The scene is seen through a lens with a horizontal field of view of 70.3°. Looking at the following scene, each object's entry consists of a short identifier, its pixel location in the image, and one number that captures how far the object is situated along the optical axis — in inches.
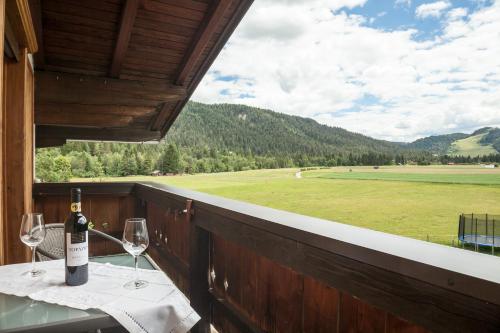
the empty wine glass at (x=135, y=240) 54.9
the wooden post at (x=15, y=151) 108.4
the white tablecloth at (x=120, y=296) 45.9
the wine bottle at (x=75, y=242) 51.1
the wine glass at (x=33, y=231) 58.1
